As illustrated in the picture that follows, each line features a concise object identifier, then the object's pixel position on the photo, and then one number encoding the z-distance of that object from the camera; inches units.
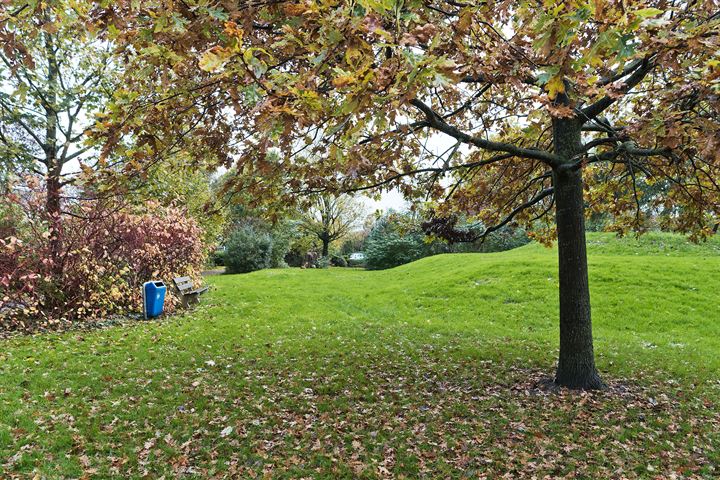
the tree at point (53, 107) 367.6
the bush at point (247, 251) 1074.1
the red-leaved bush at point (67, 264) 333.4
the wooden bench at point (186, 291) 454.3
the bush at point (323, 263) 1312.3
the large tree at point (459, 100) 100.5
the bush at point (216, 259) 1250.0
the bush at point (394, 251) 1093.1
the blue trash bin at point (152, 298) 394.6
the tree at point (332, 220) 1382.9
